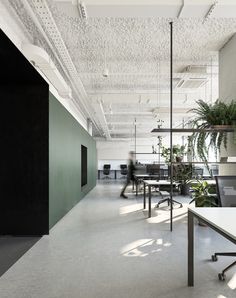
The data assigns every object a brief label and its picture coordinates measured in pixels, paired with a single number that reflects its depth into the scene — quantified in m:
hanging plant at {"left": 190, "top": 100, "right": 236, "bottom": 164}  3.53
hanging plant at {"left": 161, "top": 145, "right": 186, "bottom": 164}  5.41
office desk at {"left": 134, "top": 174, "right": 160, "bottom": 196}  10.00
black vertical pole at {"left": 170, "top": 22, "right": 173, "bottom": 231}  4.22
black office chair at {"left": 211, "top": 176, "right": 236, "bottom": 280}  2.90
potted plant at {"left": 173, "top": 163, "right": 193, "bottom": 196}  7.41
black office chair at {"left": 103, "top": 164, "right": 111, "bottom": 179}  19.75
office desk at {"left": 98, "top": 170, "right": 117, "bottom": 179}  20.36
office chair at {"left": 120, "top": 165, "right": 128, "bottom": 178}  19.62
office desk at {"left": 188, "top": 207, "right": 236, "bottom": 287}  1.69
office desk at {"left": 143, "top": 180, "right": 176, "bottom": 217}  5.89
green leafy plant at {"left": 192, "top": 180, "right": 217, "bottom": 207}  4.64
